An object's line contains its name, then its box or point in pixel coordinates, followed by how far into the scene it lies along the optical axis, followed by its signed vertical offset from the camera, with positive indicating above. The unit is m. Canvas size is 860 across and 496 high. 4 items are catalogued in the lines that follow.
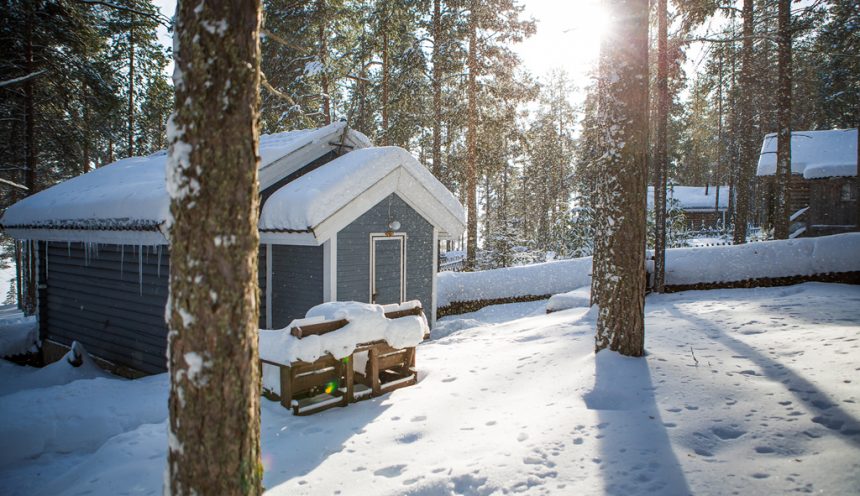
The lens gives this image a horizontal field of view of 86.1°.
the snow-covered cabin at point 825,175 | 18.95 +2.63
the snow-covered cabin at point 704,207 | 38.59 +2.55
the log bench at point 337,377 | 5.72 -1.88
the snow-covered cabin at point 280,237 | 8.98 -0.02
